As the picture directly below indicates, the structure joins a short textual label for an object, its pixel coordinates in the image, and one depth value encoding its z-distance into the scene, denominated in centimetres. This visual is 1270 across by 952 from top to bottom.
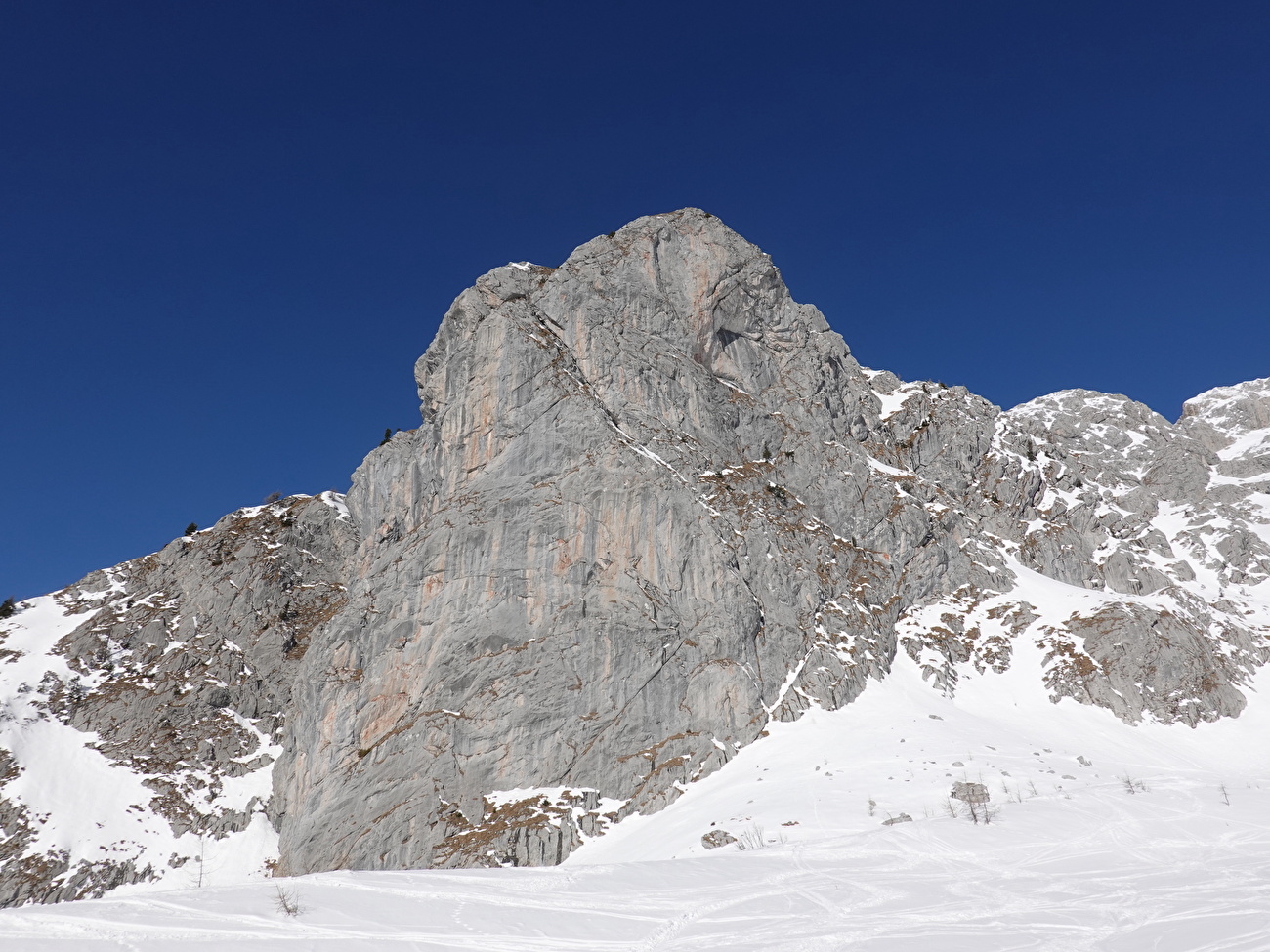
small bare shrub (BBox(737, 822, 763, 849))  3988
